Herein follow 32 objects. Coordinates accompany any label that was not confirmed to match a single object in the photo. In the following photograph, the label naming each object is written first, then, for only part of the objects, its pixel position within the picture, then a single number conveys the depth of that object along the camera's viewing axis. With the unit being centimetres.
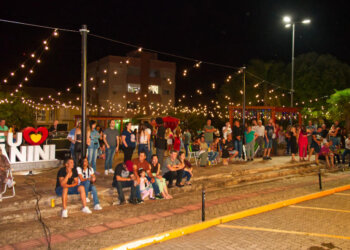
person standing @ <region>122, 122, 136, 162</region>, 966
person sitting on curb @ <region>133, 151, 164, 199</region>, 805
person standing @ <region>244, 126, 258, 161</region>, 1330
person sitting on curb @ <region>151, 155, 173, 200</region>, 815
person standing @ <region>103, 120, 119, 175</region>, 970
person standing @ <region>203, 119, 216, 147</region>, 1295
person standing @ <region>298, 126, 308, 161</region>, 1359
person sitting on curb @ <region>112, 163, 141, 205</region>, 754
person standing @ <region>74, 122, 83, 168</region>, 897
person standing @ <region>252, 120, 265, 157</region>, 1363
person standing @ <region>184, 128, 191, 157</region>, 1456
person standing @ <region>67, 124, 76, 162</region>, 902
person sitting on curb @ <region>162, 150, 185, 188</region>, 882
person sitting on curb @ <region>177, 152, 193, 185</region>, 909
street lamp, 1610
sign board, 896
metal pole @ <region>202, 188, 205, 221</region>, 623
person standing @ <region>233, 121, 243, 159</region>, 1314
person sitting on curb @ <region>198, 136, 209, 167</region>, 1196
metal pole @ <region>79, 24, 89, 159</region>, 776
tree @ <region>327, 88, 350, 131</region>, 2155
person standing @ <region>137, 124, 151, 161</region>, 990
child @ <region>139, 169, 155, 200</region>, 782
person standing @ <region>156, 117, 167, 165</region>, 1005
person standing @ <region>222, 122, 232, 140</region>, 1361
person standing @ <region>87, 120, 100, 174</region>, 928
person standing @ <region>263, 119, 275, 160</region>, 1404
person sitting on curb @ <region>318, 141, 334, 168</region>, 1324
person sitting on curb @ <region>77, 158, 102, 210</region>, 709
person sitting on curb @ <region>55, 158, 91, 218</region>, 671
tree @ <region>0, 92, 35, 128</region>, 2855
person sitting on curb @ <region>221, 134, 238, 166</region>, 1233
